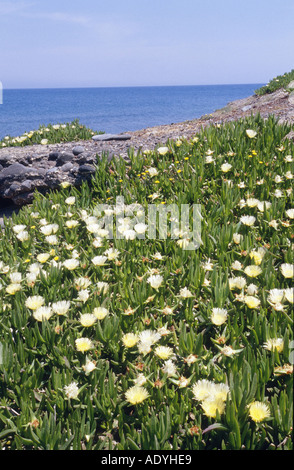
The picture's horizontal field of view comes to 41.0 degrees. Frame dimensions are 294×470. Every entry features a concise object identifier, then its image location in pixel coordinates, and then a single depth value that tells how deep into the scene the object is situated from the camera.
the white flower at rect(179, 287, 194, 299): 2.02
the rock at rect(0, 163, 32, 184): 4.43
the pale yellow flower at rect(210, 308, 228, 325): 1.83
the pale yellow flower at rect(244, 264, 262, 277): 2.11
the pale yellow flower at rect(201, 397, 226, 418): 1.40
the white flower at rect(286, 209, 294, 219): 2.72
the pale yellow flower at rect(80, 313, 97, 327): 1.89
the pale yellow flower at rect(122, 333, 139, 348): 1.77
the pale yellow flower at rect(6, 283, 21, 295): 2.17
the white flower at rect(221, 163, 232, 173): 3.49
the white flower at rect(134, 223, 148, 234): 2.74
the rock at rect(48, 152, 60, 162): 4.61
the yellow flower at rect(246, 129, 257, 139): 4.09
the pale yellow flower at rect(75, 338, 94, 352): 1.74
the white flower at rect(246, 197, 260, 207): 2.88
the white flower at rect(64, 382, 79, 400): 1.57
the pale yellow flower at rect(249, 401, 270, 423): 1.36
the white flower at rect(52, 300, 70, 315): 1.98
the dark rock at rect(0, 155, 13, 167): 4.87
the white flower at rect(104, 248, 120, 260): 2.48
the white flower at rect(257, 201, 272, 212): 2.85
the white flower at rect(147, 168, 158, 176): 3.72
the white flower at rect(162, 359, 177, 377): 1.64
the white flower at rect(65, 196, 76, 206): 3.38
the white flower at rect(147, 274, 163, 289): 2.13
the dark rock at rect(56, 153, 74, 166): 4.37
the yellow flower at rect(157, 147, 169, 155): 4.05
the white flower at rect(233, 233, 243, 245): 2.52
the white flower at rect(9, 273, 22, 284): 2.29
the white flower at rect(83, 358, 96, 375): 1.66
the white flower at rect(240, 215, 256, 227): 2.67
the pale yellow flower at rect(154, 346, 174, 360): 1.68
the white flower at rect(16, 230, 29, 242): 2.89
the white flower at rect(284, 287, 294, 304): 1.84
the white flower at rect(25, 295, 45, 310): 2.04
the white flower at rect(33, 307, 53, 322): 1.95
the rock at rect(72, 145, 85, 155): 4.41
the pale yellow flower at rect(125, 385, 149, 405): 1.50
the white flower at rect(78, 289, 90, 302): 2.05
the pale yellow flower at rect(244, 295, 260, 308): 1.88
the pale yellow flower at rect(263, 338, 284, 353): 1.63
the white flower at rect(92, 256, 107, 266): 2.43
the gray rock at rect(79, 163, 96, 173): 3.97
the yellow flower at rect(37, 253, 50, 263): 2.53
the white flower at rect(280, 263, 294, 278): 2.06
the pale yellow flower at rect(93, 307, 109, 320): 1.91
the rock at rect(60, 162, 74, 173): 4.14
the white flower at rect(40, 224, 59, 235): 2.91
